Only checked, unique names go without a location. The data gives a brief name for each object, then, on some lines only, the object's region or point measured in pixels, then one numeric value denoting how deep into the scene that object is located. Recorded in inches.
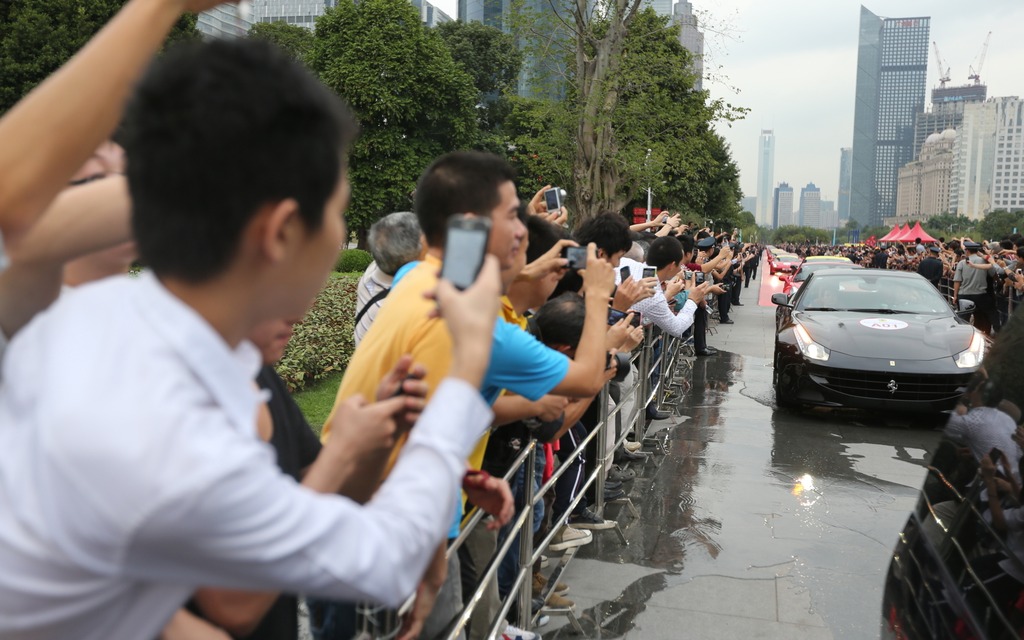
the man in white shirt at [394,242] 192.9
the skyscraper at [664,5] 4927.4
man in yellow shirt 91.1
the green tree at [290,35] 1884.8
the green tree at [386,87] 1508.4
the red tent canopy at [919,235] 1774.5
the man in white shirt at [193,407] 39.8
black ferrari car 331.3
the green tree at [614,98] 701.3
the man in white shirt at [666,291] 272.1
